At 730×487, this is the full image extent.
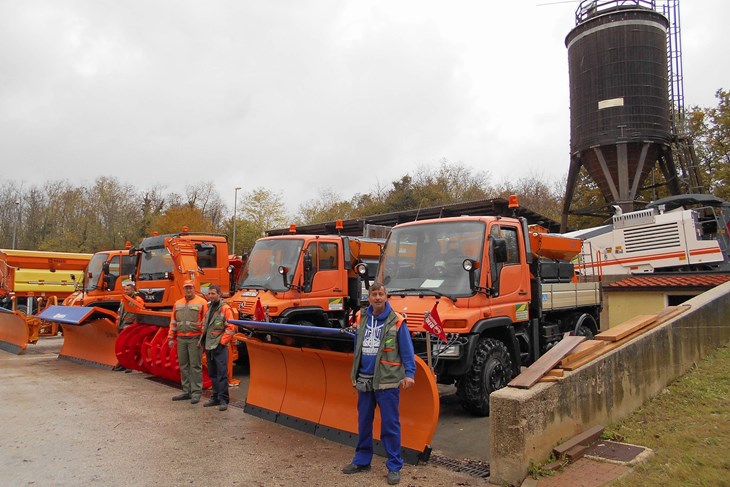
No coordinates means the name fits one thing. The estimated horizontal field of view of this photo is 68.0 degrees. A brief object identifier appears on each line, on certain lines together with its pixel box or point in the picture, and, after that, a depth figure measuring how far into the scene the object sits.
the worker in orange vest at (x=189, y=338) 7.98
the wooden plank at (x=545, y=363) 4.88
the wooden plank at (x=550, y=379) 4.98
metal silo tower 22.52
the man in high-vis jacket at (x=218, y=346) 7.64
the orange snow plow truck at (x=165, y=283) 9.31
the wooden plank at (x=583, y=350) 5.49
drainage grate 4.99
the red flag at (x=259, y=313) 8.71
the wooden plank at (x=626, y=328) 6.26
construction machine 15.12
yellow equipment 13.41
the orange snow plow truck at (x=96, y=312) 10.83
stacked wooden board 5.01
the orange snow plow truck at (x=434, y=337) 5.90
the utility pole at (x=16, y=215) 50.34
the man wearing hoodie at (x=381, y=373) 4.83
